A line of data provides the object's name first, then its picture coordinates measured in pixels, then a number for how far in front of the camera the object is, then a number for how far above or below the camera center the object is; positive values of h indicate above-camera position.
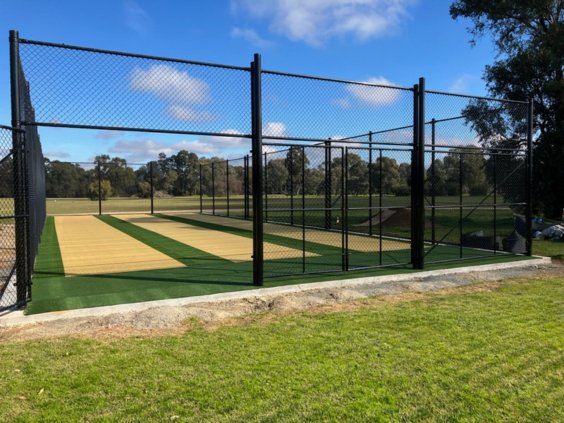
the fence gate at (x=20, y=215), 5.38 -0.29
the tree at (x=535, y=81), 17.30 +4.91
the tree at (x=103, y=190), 35.22 +0.21
